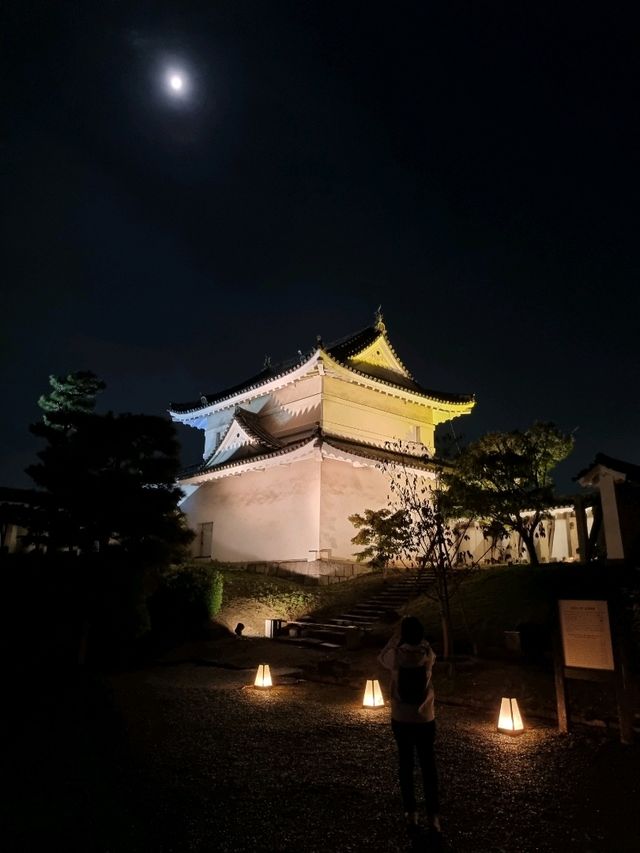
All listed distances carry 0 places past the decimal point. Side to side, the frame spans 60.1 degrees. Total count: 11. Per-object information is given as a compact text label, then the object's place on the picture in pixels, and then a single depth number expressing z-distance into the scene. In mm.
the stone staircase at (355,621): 14927
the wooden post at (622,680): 6980
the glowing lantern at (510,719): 7523
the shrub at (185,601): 16375
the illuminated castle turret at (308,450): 22875
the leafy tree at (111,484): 13586
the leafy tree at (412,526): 12070
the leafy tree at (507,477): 18688
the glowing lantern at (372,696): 9195
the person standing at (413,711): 4574
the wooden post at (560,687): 7542
